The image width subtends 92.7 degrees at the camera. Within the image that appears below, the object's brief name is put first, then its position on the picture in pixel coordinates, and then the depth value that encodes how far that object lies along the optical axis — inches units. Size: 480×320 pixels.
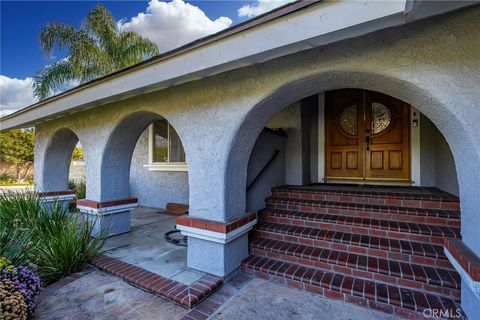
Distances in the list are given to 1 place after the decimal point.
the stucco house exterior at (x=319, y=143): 83.7
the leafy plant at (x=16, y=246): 124.2
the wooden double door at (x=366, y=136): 213.6
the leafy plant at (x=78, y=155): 721.6
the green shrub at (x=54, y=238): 140.6
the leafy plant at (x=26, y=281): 103.7
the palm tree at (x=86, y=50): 418.4
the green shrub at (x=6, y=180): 624.4
